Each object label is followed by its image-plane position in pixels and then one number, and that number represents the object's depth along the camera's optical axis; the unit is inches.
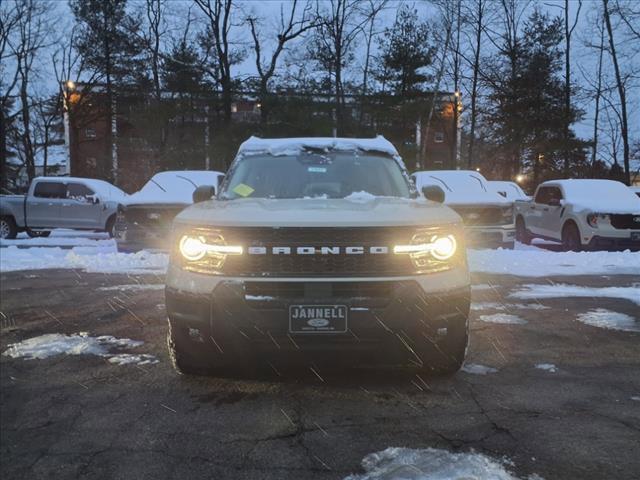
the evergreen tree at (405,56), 1269.7
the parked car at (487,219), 405.7
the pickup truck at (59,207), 649.0
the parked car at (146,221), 382.6
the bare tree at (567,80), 1201.4
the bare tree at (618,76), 1083.3
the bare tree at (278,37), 1183.3
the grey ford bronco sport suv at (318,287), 128.8
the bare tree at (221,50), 1109.7
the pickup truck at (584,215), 441.4
